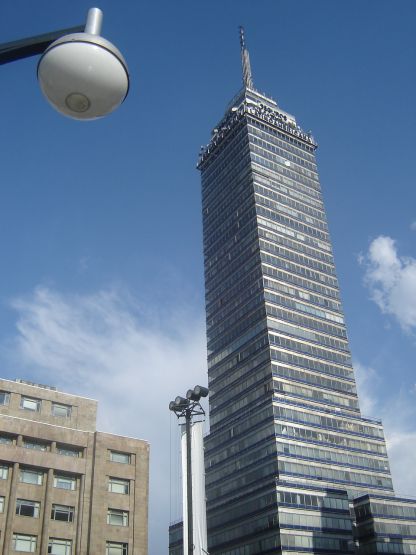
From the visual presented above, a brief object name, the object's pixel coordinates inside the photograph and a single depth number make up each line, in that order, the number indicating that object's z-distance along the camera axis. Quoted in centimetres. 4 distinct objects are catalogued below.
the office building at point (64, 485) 4191
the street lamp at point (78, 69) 688
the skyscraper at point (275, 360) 11525
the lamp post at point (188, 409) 2469
